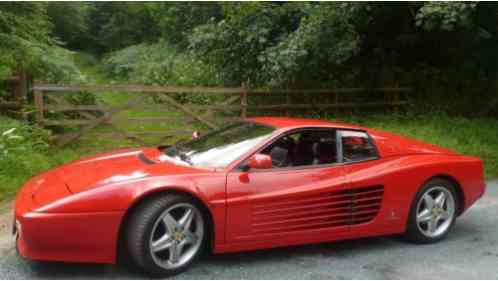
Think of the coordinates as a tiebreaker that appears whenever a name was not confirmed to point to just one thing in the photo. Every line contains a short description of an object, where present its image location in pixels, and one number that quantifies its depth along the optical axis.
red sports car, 3.83
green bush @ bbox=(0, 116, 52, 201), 6.74
